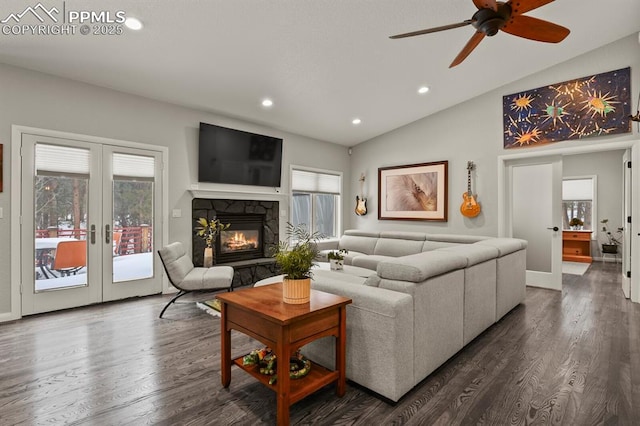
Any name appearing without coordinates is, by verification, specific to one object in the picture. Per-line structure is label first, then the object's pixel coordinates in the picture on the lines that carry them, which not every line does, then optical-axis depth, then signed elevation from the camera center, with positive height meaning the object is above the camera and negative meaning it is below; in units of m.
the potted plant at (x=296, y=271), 1.95 -0.35
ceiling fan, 2.14 +1.36
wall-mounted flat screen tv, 4.95 +0.90
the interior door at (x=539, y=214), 4.96 +0.01
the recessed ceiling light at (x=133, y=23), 2.89 +1.70
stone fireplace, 5.03 -0.40
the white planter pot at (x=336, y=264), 4.25 -0.67
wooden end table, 1.74 -0.67
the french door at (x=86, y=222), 3.68 -0.13
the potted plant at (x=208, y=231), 4.69 -0.29
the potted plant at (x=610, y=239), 7.20 -0.55
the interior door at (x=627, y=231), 4.54 -0.23
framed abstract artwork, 6.11 +0.43
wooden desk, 7.68 -0.76
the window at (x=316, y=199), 6.48 +0.29
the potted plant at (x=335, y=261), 4.23 -0.62
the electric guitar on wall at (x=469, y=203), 5.61 +0.19
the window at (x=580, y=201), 7.84 +0.34
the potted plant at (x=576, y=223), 7.96 -0.21
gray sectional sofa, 2.01 -0.71
